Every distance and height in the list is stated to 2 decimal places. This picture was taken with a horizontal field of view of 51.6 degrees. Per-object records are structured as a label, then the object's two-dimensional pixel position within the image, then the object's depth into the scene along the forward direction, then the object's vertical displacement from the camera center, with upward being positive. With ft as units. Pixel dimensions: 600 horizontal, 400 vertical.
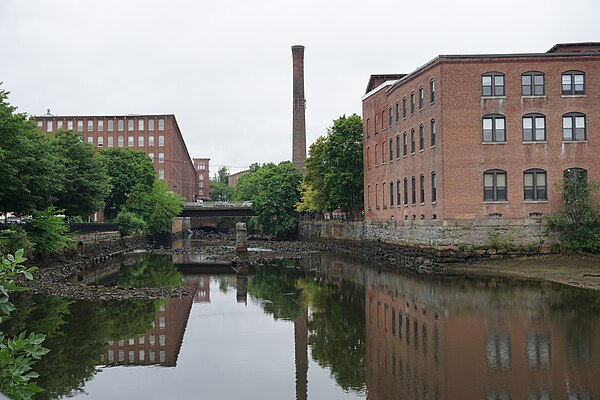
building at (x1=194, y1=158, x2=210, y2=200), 615.61 +36.96
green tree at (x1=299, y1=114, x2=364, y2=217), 204.23 +18.58
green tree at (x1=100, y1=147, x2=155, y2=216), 248.52 +19.59
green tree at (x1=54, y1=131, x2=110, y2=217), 172.14 +12.47
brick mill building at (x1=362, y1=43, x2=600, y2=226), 125.08 +17.68
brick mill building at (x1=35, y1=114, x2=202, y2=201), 373.81 +53.85
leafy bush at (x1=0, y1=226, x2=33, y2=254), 107.38 -3.39
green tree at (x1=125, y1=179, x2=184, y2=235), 249.96 +6.20
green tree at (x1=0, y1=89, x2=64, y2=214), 105.40 +10.42
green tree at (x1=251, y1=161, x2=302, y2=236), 283.90 +9.49
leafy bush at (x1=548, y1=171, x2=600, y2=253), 117.39 -0.45
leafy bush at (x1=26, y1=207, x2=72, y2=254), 125.70 -1.83
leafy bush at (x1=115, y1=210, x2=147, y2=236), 227.81 -0.73
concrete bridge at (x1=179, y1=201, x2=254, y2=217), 321.52 +5.11
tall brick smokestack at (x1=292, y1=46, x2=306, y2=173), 319.06 +55.72
